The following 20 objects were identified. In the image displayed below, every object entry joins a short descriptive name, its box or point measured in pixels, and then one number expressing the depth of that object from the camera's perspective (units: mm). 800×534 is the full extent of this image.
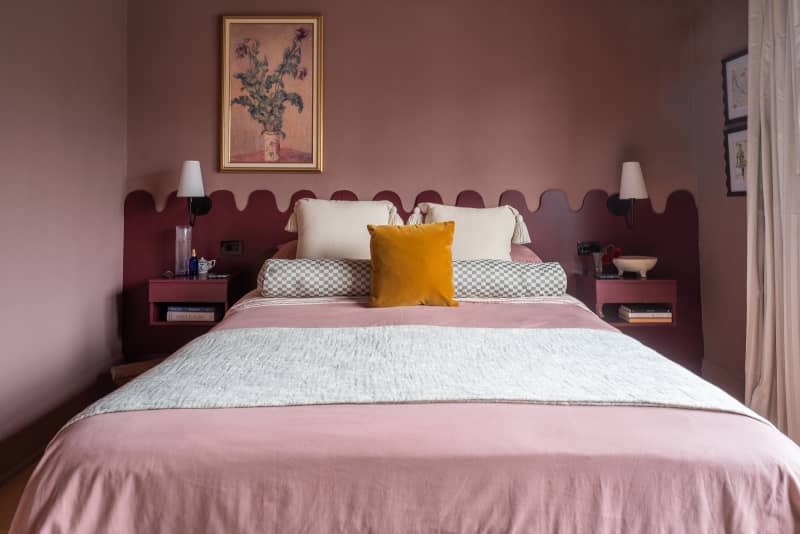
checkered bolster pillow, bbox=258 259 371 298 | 2621
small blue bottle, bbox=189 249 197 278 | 3275
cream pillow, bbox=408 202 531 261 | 2918
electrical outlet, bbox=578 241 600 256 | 3395
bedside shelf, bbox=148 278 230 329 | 3096
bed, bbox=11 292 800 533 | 1020
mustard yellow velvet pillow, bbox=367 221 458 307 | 2430
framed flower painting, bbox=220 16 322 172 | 3377
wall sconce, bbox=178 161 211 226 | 3141
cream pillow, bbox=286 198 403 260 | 2881
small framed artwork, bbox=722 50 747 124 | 2957
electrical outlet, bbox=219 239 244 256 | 3406
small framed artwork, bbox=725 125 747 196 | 2971
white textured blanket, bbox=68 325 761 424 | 1240
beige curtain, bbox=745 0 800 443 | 2365
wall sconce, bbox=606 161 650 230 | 3160
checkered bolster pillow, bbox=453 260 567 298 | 2650
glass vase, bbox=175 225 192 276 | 3260
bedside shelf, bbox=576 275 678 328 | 3073
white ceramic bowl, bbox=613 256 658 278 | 3133
